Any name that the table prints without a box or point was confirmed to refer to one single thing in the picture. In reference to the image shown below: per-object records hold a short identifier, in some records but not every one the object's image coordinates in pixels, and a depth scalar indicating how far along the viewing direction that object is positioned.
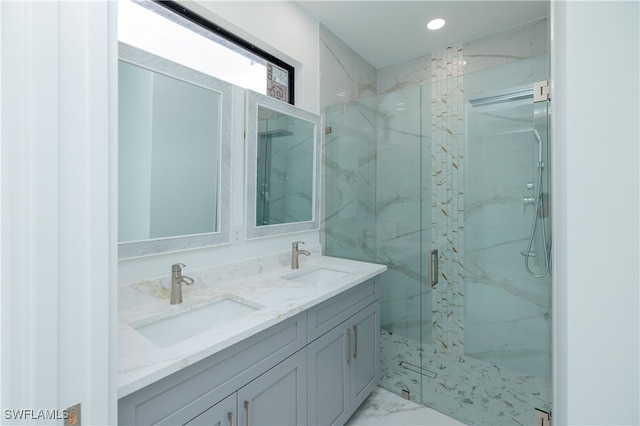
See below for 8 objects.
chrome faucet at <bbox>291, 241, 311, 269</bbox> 1.87
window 1.33
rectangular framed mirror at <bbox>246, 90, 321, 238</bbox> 1.69
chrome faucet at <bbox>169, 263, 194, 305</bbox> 1.25
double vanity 0.84
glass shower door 1.84
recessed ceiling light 2.15
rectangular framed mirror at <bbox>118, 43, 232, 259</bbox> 1.21
